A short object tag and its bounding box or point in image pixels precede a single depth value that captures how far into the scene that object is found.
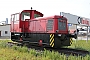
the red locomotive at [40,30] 11.22
